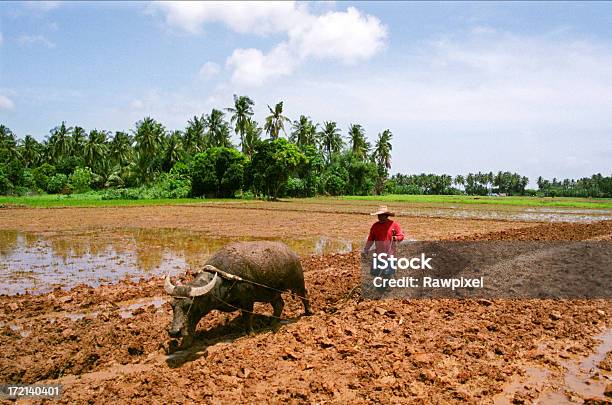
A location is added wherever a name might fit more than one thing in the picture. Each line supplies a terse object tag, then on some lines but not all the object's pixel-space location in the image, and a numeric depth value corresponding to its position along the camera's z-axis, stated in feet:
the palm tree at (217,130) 193.26
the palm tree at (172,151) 192.45
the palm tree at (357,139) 233.14
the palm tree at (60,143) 227.53
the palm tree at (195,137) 198.80
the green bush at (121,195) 154.81
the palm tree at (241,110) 173.58
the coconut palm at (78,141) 230.27
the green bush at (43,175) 190.90
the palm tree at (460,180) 378.73
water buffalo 18.49
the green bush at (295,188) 192.03
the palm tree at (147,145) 177.14
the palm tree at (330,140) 224.94
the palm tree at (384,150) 250.98
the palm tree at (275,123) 176.86
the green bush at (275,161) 153.28
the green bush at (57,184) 189.06
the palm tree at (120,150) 217.56
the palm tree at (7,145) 193.61
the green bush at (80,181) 179.46
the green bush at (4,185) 157.17
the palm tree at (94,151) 211.61
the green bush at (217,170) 158.71
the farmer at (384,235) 24.47
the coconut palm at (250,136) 177.88
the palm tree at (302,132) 205.26
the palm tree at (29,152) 233.76
